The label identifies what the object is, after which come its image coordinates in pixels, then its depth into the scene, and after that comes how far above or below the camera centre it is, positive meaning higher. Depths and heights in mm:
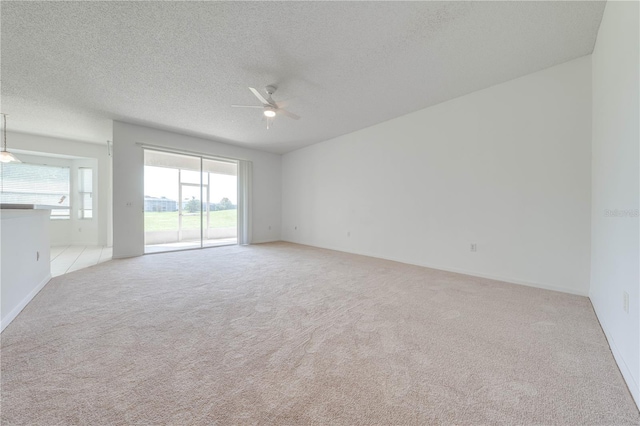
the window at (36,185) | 5494 +671
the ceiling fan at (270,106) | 3136 +1450
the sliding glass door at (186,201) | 6398 +283
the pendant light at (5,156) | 4260 +1019
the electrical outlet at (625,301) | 1465 -581
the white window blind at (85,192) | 6363 +534
